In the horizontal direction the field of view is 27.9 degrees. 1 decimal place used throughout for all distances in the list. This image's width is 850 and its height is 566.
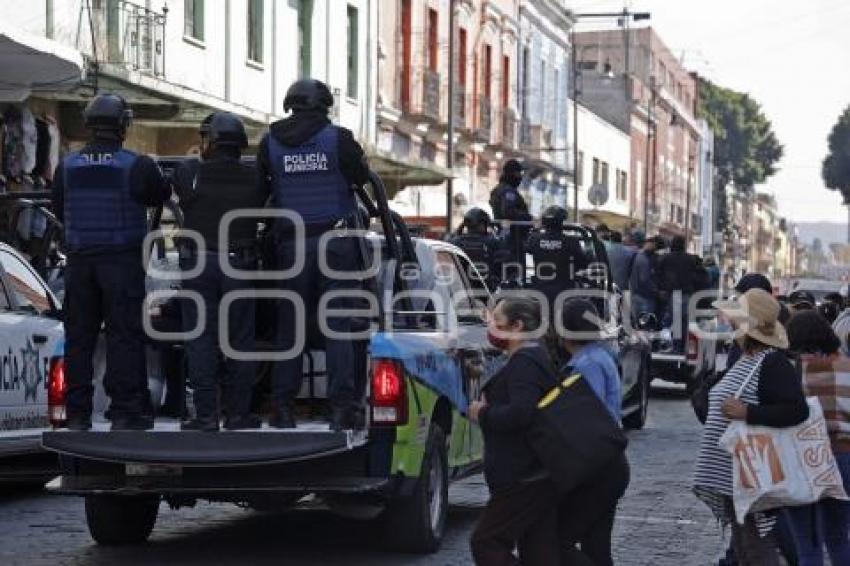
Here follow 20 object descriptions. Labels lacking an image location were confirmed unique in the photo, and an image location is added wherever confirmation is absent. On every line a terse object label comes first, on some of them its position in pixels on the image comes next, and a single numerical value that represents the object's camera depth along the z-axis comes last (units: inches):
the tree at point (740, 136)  4525.1
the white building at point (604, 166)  2288.4
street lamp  1935.3
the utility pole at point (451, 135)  1262.1
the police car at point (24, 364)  443.2
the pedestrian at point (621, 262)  840.9
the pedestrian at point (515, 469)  281.3
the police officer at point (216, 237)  360.5
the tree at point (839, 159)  3481.5
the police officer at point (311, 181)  368.8
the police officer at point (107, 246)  367.2
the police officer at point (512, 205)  627.1
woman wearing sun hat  302.8
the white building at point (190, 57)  781.9
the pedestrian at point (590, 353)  292.2
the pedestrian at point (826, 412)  320.8
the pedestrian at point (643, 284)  840.9
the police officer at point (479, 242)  599.5
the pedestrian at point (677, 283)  856.3
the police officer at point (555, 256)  597.6
